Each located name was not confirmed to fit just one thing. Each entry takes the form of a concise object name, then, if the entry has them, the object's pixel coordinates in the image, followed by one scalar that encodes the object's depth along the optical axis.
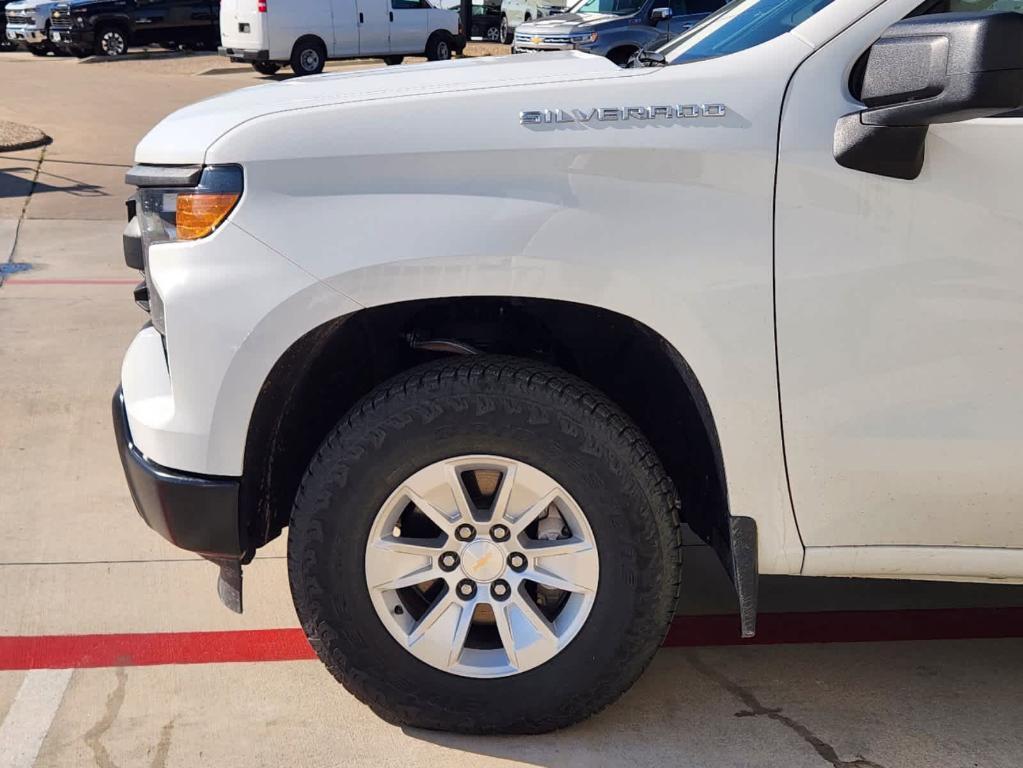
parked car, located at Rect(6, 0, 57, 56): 26.62
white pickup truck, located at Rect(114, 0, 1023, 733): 2.61
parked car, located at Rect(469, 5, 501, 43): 33.56
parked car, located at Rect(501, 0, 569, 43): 30.44
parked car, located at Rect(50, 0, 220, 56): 26.02
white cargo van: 22.89
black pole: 29.73
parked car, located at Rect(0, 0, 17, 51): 28.88
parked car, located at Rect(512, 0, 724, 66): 18.52
